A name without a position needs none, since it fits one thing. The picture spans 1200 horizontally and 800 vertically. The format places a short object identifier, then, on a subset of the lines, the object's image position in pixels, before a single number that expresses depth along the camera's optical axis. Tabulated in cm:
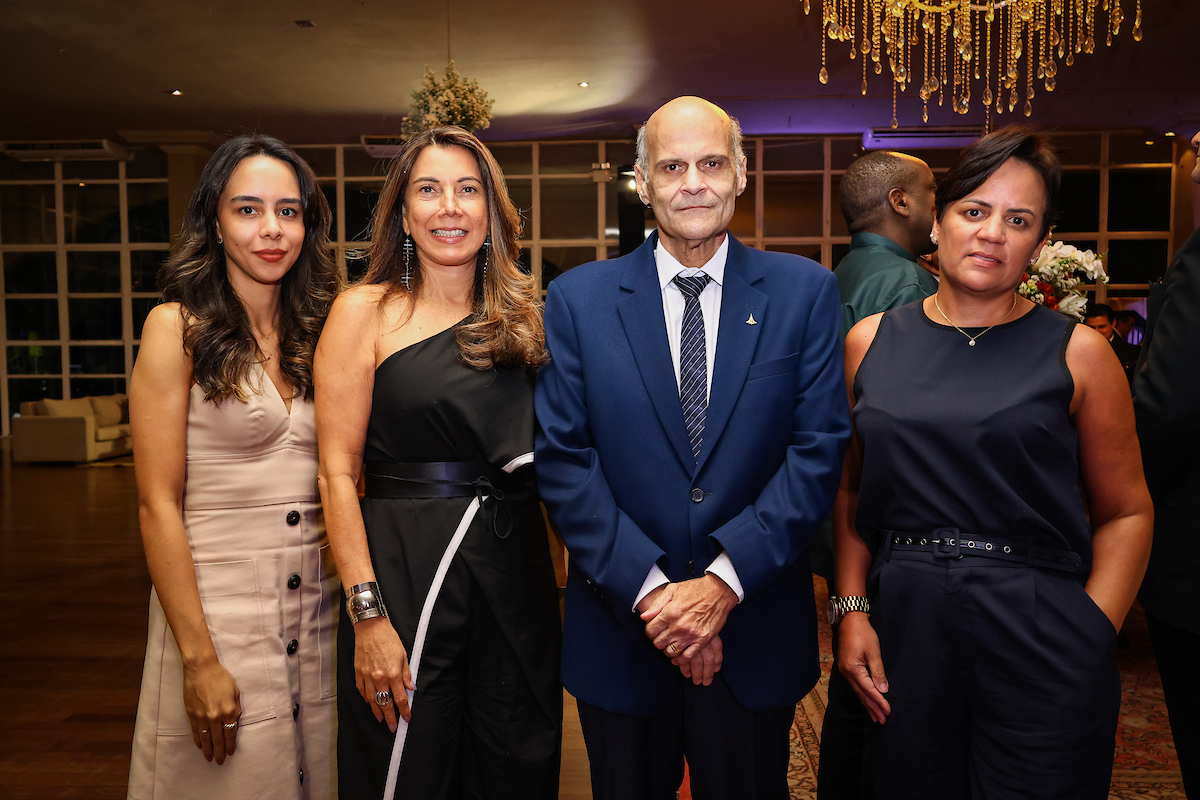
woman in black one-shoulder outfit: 166
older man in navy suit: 153
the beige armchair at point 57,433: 1112
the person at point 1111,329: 586
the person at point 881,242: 254
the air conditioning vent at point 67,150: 1258
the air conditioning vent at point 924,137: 1178
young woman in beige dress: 172
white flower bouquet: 322
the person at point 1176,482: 162
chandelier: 514
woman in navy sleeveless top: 149
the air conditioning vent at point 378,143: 1185
